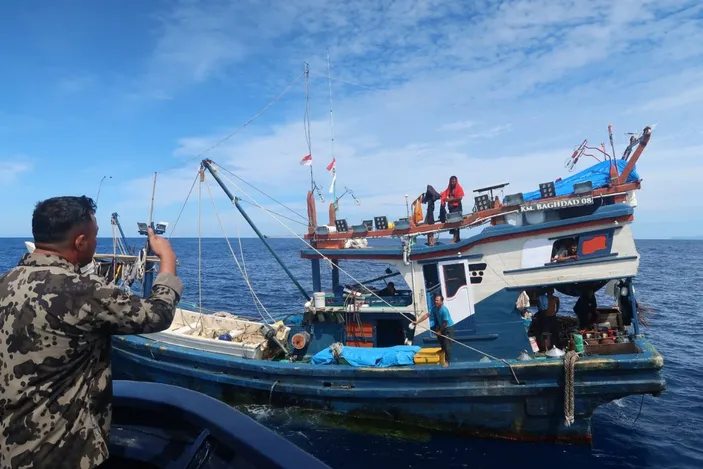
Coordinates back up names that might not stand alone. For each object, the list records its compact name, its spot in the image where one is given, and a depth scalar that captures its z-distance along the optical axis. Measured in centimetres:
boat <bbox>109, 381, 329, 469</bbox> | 207
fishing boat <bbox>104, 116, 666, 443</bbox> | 862
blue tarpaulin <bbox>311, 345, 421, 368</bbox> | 932
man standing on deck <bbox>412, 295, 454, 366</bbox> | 940
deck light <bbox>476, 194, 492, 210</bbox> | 974
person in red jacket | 1040
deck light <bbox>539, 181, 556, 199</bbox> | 923
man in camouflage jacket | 172
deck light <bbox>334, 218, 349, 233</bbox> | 1106
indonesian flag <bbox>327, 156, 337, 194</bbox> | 1204
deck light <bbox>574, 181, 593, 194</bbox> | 896
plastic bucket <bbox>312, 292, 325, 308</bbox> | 1060
